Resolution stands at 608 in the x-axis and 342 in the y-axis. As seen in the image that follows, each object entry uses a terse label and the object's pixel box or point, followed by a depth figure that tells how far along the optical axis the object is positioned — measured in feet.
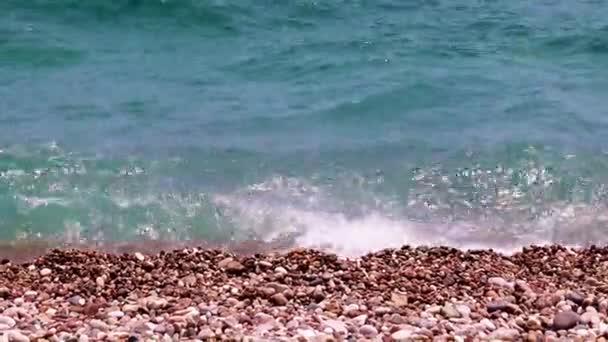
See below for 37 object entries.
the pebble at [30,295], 19.96
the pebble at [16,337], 17.10
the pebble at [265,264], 21.66
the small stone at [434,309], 19.10
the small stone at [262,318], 18.42
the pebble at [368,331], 17.87
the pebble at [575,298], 19.60
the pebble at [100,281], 20.55
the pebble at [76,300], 19.54
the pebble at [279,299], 19.54
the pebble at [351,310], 18.85
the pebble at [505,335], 17.70
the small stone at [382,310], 18.88
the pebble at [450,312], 18.92
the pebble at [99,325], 17.92
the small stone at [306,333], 17.48
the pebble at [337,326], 17.87
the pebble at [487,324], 18.22
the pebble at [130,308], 18.95
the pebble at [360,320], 18.39
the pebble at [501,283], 20.69
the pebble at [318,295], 19.76
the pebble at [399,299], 19.51
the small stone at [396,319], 18.43
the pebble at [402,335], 17.43
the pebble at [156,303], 19.07
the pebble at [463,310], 18.94
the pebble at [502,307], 19.26
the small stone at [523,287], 20.38
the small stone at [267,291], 19.79
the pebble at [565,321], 18.28
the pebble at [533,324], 18.29
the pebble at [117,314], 18.62
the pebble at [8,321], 18.02
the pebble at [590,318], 18.42
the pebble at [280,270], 21.27
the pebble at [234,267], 21.48
